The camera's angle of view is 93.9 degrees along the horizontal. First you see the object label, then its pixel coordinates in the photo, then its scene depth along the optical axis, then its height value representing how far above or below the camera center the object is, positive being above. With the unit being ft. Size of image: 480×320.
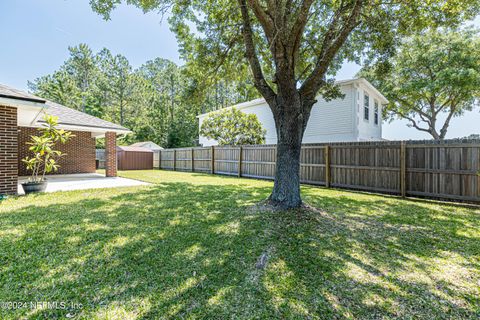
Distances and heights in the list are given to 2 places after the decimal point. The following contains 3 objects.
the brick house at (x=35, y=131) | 20.02 +3.60
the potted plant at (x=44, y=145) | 21.56 +1.48
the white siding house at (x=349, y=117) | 41.16 +8.60
